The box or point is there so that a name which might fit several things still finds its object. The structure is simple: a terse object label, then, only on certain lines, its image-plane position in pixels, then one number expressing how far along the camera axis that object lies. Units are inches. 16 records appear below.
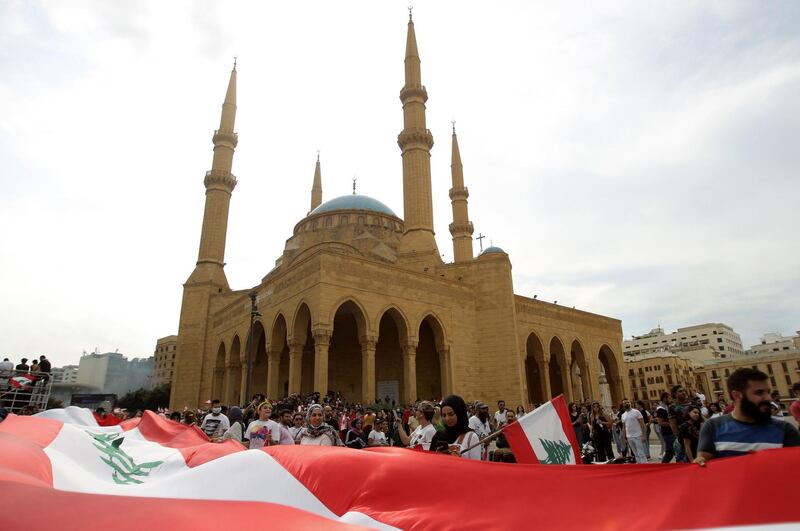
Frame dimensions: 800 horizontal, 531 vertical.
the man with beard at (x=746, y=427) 95.0
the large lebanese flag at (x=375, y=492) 70.5
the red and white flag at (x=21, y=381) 422.3
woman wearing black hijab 149.9
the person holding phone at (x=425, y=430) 178.6
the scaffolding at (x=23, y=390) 422.3
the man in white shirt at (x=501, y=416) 397.1
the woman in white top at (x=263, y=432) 229.1
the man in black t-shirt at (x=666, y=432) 301.6
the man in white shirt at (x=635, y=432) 346.6
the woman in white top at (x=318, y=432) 196.4
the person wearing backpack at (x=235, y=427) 273.2
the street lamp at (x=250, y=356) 543.2
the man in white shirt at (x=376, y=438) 256.2
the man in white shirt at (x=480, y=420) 268.6
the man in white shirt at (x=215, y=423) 272.5
